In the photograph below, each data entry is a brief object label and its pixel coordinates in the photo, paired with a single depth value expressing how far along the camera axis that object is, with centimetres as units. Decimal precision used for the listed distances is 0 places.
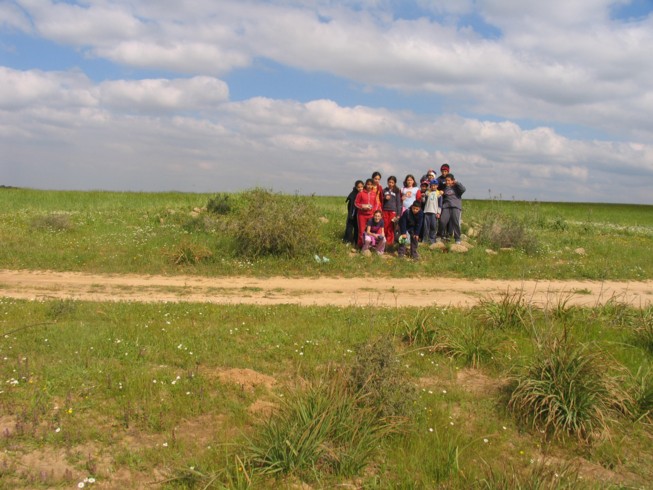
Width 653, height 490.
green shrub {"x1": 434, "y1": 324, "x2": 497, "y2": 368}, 629
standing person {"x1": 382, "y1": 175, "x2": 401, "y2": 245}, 1385
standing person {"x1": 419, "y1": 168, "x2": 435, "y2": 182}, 1451
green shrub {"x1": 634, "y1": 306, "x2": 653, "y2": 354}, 680
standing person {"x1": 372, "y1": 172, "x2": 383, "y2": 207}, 1366
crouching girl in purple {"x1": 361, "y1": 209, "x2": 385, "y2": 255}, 1301
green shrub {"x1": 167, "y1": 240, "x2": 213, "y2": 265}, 1195
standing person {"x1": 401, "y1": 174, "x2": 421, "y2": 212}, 1386
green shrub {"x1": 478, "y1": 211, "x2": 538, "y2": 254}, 1405
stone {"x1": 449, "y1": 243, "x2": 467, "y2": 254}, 1326
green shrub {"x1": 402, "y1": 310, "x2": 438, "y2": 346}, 668
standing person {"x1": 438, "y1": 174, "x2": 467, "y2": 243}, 1380
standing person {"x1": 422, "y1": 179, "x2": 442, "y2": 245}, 1357
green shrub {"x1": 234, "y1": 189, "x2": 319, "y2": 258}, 1232
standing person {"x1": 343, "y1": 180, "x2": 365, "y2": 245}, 1385
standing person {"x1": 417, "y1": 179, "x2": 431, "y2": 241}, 1391
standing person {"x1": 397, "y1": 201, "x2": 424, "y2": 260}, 1269
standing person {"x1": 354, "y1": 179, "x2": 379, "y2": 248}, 1335
